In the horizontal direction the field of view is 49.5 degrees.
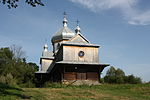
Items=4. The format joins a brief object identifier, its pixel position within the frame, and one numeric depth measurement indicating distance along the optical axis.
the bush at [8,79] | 21.63
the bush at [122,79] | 32.14
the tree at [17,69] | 30.42
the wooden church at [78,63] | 19.30
